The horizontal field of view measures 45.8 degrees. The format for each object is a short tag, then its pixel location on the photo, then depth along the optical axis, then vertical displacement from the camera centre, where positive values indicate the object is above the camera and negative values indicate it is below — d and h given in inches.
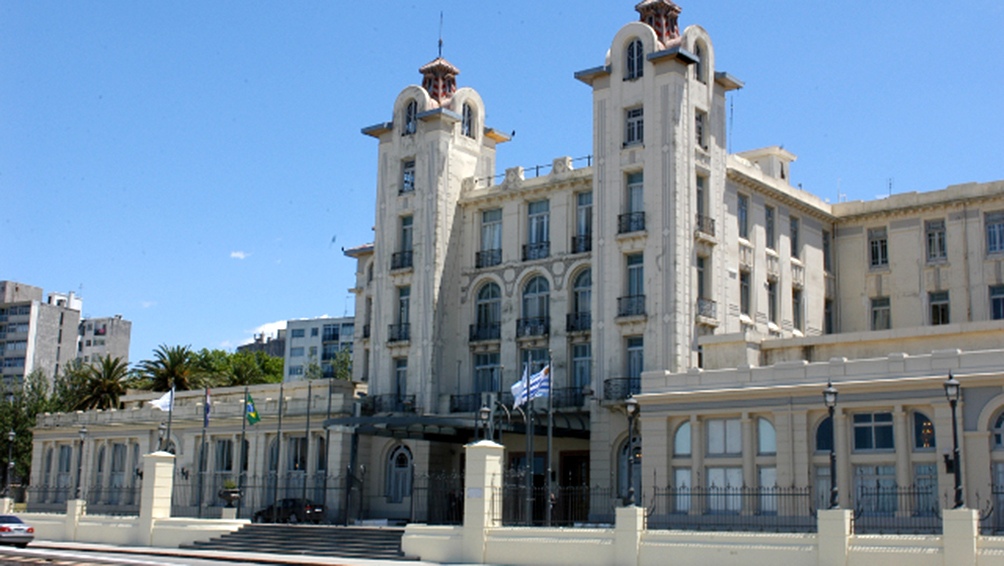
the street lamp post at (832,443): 1040.2 +58.0
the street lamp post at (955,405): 979.6 +86.8
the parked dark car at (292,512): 1909.4 -32.0
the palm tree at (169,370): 3122.5 +307.1
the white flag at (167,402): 2087.8 +151.8
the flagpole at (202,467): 2175.2 +43.2
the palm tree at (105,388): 3161.9 +261.2
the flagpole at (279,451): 2112.0 +73.2
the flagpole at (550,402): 1506.9 +123.4
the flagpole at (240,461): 1823.1 +46.8
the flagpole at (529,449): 1307.8 +59.7
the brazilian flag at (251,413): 1941.4 +126.2
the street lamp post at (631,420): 1189.6 +80.7
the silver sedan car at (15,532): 1601.9 -63.7
